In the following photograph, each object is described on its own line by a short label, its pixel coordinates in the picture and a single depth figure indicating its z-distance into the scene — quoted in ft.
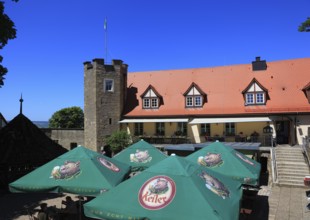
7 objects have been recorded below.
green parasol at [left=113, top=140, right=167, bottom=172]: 43.75
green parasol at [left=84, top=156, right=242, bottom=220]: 17.74
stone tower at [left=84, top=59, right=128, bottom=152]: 100.63
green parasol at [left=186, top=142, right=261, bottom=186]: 33.63
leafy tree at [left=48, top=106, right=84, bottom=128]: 199.00
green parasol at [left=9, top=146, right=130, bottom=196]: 25.99
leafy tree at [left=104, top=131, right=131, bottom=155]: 94.27
